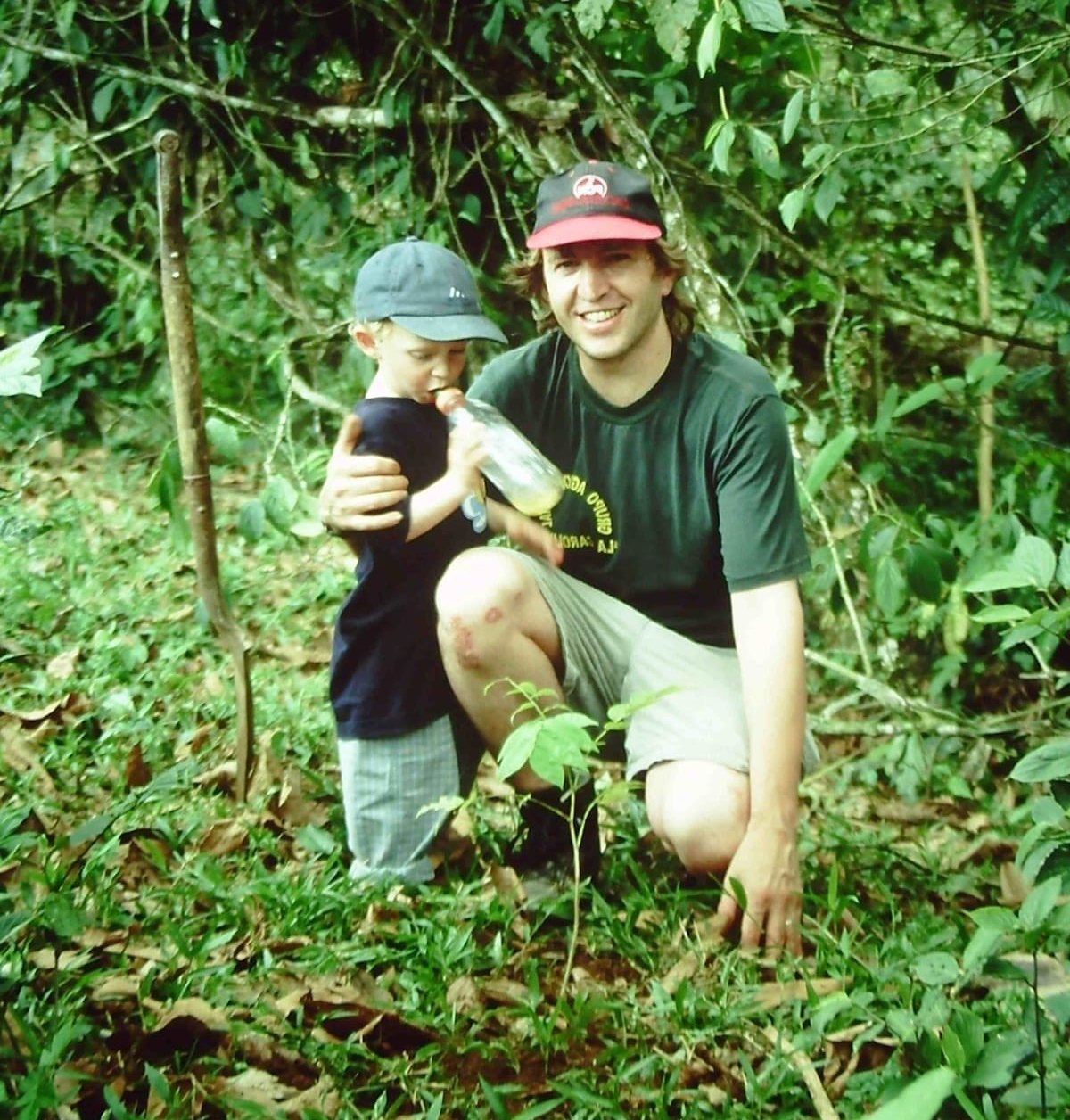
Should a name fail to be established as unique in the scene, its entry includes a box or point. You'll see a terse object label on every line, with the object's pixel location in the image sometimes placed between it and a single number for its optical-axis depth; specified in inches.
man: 94.0
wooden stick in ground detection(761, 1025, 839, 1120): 71.3
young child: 93.4
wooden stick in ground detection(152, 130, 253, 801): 96.7
